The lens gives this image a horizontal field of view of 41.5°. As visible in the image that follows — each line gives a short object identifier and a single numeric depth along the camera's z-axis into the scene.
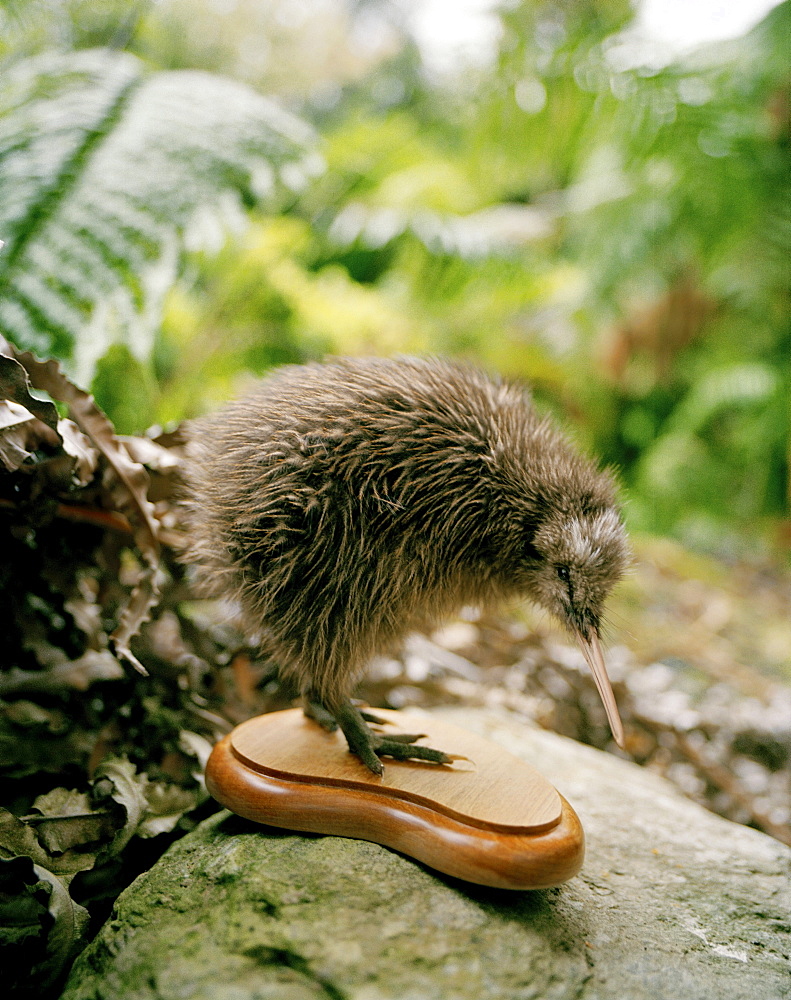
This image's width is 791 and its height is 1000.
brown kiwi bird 0.45
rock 0.36
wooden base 0.40
